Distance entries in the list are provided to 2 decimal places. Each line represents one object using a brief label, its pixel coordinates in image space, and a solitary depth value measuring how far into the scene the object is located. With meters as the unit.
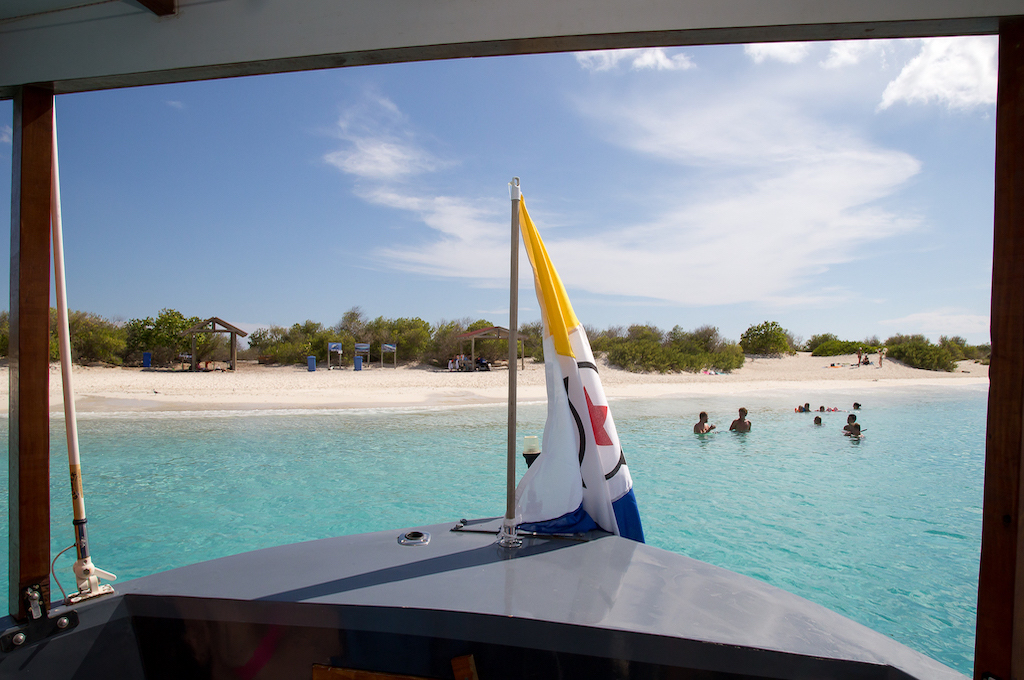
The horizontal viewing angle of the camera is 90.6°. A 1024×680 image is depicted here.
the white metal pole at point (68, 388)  1.54
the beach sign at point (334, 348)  21.95
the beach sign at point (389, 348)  22.91
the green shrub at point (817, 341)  39.12
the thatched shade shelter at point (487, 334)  21.14
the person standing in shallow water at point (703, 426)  11.21
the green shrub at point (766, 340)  34.31
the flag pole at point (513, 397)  1.80
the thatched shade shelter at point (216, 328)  19.34
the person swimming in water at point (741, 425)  12.02
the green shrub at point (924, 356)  33.19
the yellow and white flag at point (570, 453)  2.01
